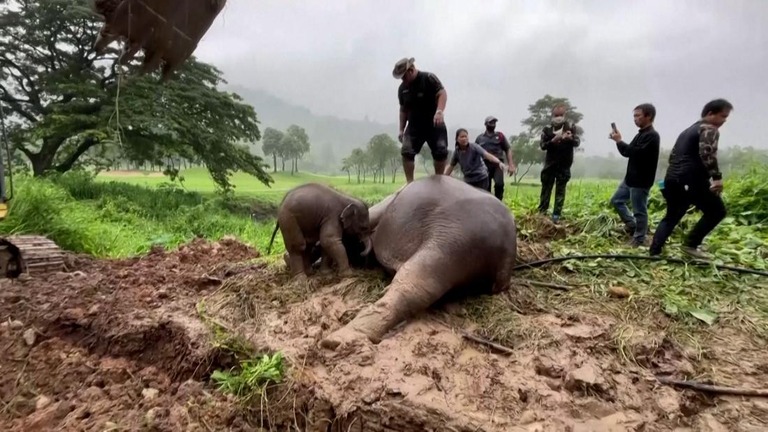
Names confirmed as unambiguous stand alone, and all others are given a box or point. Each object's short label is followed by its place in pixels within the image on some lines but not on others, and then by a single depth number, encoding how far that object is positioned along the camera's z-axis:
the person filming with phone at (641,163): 4.93
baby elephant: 4.29
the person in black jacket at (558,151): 6.04
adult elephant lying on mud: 3.25
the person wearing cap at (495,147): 6.65
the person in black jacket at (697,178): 4.15
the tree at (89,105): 14.90
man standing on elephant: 5.03
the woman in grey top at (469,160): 5.98
